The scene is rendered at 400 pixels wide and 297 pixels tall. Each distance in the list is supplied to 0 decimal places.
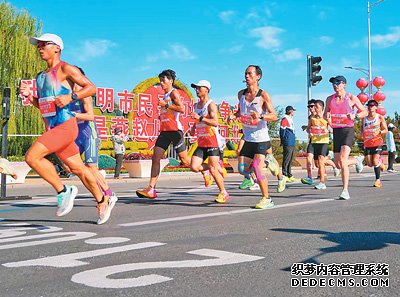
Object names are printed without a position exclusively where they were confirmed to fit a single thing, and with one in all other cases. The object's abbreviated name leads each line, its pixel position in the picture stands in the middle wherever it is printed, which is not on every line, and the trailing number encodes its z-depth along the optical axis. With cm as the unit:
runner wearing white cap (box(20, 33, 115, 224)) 527
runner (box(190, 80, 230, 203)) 794
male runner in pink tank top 839
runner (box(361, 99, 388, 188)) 1112
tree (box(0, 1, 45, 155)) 2353
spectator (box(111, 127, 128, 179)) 1716
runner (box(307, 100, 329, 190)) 1119
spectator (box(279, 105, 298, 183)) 1316
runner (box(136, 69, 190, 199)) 800
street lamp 4229
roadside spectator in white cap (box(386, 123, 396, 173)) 1989
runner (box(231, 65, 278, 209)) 709
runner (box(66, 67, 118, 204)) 595
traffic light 1738
